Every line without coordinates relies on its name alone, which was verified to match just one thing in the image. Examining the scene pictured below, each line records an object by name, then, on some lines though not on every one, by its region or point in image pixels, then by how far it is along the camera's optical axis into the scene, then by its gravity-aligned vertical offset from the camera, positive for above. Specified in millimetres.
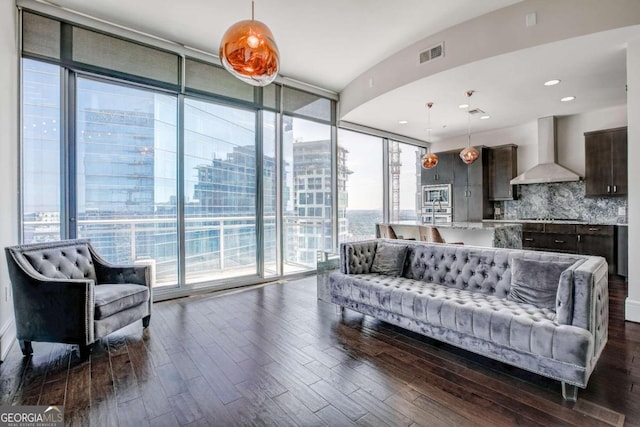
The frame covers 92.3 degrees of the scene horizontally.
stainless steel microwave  7367 +484
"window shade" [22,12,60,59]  3164 +1917
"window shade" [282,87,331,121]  5215 +1975
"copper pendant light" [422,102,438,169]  5262 +930
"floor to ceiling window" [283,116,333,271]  5301 +428
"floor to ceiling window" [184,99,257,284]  4355 +376
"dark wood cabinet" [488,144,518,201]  6605 +941
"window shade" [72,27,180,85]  3473 +1949
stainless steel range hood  5816 +1050
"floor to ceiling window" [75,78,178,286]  3609 +544
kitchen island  4289 -298
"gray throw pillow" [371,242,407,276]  3424 -509
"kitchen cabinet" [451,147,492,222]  6832 +557
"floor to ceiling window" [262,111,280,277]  4996 +367
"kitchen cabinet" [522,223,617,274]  4982 -445
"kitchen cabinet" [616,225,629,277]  4840 -577
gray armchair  2383 -690
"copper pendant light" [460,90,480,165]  5152 +1006
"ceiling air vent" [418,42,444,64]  3789 +2035
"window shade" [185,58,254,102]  4234 +1948
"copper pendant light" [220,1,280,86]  2037 +1119
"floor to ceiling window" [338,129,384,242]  6098 +655
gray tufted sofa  1943 -714
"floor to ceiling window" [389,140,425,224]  7191 +806
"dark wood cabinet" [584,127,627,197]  5031 +859
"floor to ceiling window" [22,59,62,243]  3213 +707
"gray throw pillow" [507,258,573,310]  2355 -537
